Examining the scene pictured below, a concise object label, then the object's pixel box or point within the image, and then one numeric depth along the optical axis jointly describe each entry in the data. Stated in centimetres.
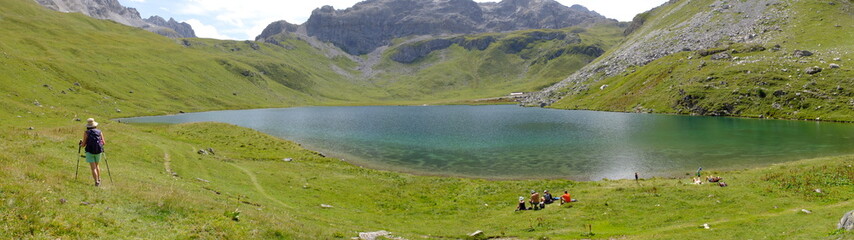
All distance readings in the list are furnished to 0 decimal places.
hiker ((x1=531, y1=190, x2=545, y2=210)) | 3253
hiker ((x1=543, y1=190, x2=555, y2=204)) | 3431
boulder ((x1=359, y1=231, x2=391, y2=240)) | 2128
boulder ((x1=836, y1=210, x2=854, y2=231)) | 1625
